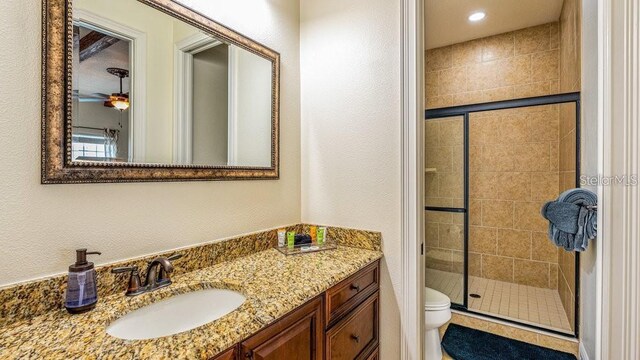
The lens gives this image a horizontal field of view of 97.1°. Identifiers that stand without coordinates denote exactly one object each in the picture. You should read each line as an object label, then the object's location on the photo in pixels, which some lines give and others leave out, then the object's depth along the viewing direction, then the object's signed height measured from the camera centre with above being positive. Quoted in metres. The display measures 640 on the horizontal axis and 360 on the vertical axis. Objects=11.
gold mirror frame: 0.84 +0.21
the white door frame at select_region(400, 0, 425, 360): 1.45 -0.02
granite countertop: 0.65 -0.39
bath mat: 2.00 -1.27
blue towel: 1.12 -0.16
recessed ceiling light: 2.57 +1.51
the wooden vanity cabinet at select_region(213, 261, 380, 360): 0.84 -0.55
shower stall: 2.69 -0.24
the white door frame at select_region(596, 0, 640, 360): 0.87 -0.03
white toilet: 1.88 -0.95
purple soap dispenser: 0.82 -0.31
